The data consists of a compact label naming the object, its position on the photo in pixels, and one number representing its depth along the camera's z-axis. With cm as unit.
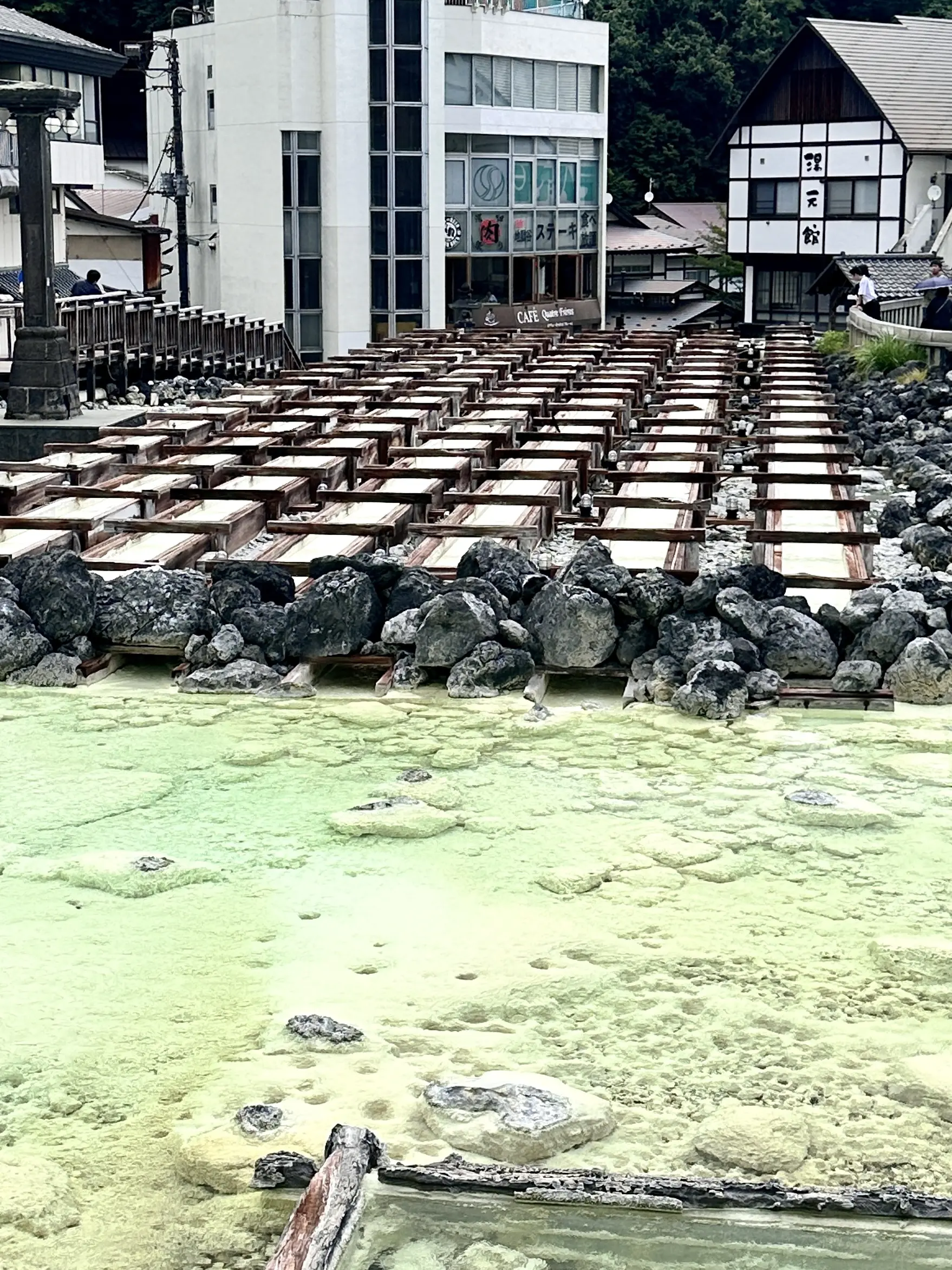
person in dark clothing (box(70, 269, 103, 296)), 2266
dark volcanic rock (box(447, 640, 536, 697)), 800
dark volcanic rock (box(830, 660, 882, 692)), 778
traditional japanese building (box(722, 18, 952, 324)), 4181
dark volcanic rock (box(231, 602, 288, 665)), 838
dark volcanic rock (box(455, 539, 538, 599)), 873
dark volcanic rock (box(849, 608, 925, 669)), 798
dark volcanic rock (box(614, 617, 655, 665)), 816
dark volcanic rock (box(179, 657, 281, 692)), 812
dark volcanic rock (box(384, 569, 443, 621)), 850
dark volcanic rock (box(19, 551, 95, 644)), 846
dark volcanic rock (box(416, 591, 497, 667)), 814
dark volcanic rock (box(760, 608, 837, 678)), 798
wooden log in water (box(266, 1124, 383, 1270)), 317
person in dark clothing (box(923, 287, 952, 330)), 2281
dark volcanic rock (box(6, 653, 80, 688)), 824
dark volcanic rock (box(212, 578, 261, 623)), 855
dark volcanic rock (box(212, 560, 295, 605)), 872
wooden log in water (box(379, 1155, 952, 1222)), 336
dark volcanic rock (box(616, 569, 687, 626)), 820
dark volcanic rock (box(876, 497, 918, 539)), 1201
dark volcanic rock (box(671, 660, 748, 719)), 755
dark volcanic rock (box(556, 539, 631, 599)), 830
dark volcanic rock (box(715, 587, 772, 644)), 808
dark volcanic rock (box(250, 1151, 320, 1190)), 370
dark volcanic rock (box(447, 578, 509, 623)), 844
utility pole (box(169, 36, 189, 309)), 3139
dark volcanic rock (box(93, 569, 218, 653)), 845
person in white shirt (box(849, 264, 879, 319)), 2594
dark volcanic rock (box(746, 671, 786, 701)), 776
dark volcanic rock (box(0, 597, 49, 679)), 834
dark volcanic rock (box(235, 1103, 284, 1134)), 396
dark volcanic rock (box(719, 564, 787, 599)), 852
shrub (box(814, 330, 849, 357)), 2698
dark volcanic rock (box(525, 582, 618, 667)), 812
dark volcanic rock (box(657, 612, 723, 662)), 804
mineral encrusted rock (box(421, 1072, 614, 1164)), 388
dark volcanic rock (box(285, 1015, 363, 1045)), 441
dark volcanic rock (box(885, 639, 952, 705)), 782
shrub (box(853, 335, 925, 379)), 2117
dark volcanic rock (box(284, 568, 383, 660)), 831
